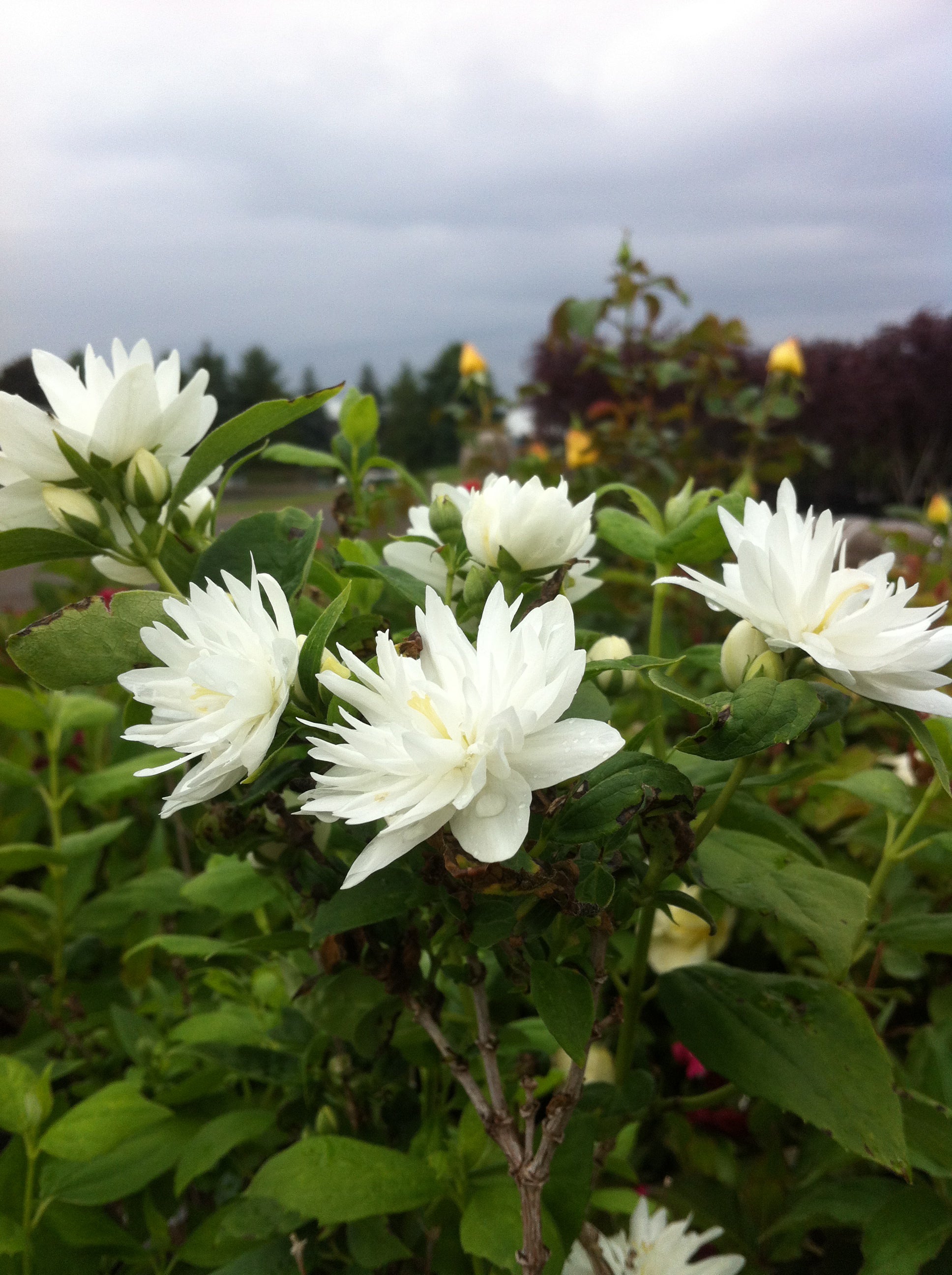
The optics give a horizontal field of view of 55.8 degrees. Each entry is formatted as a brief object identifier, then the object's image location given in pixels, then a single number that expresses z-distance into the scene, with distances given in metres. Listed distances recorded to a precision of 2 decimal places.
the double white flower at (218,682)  0.36
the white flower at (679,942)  0.76
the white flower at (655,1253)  0.60
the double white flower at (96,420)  0.47
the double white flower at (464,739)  0.33
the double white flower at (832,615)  0.40
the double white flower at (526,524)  0.45
